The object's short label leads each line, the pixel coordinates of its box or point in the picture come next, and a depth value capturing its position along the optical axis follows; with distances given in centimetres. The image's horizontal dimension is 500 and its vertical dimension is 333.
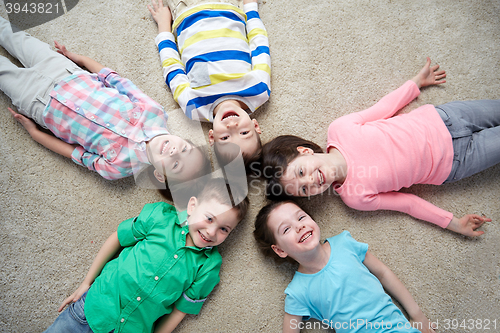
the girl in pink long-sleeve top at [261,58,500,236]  99
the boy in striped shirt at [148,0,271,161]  107
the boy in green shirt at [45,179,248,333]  94
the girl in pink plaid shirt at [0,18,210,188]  103
